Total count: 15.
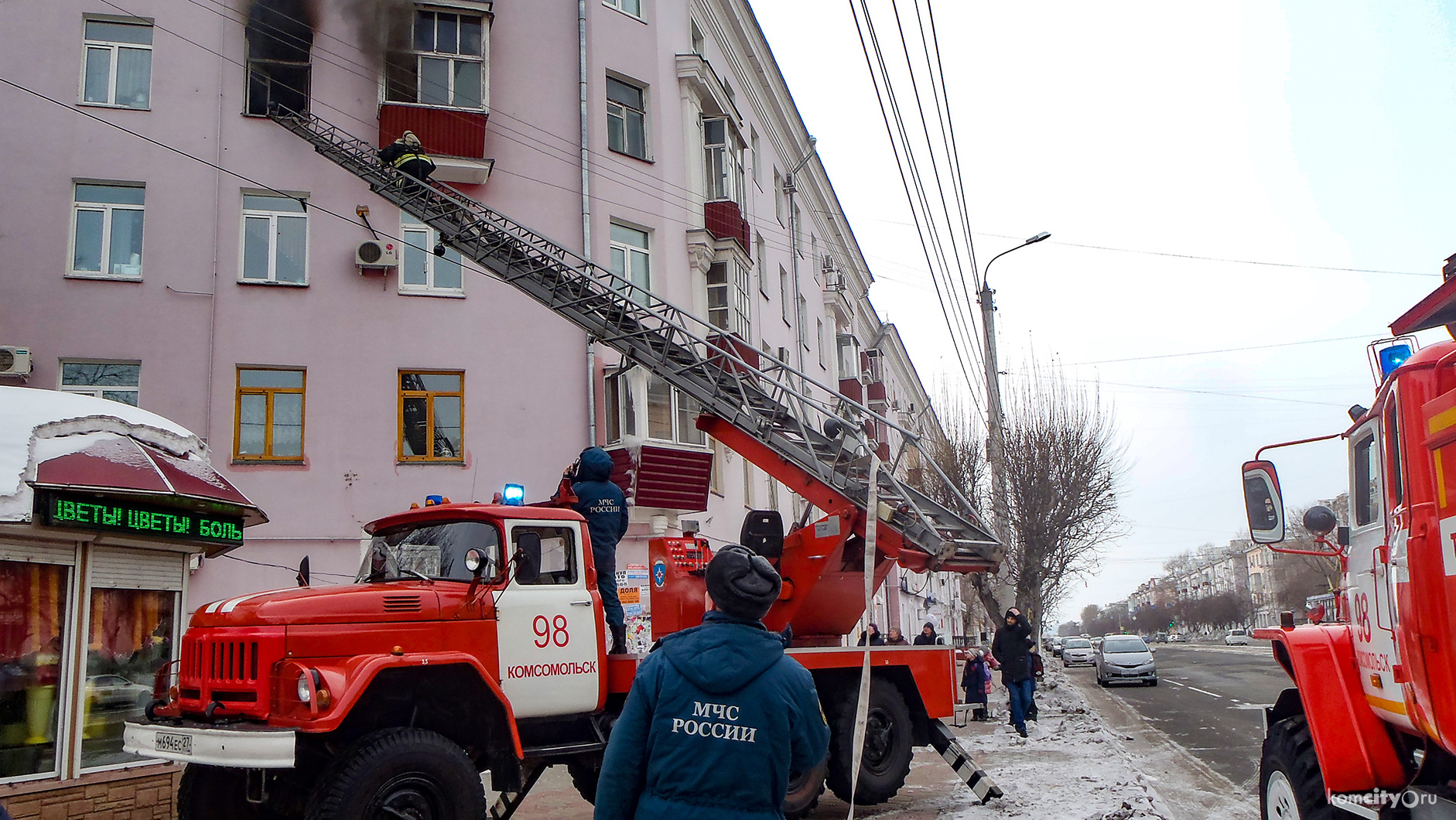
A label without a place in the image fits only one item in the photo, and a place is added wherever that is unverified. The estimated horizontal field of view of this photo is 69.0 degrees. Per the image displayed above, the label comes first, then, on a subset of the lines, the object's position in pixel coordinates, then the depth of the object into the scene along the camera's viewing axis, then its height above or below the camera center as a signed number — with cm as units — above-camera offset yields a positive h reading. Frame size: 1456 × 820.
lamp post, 1962 +324
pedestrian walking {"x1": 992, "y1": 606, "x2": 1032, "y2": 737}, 1455 -118
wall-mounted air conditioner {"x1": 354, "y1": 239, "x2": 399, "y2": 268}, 1694 +538
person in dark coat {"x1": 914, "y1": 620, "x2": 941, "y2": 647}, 1444 -80
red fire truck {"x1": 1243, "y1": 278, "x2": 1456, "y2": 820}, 438 -29
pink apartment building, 1627 +551
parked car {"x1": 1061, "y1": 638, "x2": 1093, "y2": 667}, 5169 -377
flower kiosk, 820 +18
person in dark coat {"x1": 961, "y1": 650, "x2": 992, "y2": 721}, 1956 -183
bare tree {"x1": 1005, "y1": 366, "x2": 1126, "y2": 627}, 2797 +263
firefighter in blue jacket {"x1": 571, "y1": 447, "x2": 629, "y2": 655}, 811 +54
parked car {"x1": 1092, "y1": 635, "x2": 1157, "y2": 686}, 2972 -255
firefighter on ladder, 1362 +552
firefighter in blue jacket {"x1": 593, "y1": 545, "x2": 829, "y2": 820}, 307 -40
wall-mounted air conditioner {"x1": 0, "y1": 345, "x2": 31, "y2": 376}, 1502 +343
